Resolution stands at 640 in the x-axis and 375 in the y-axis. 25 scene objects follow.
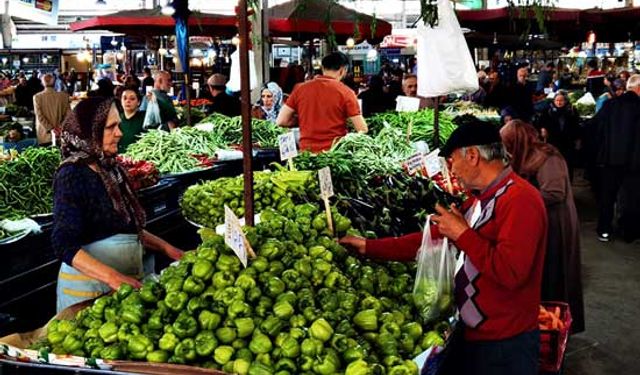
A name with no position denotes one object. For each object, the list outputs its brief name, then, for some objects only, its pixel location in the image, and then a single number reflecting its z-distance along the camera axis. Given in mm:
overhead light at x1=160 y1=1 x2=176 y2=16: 11222
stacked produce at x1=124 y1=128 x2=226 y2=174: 6379
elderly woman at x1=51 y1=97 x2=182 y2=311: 3227
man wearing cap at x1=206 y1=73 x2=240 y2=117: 9789
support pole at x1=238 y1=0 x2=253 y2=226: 2916
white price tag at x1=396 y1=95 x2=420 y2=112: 8750
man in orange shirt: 6266
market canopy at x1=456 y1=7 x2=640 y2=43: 13694
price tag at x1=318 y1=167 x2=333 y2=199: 3430
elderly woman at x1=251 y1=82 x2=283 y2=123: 9500
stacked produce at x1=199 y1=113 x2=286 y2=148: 7770
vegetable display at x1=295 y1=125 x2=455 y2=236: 4184
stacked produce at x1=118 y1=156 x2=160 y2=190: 5426
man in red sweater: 2662
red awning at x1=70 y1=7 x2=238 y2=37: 11727
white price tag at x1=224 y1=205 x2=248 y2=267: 2562
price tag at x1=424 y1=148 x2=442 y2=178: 4699
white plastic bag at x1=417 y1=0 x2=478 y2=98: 4844
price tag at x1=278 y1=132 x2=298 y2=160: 4578
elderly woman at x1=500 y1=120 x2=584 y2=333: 4918
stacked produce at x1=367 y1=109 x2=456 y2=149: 7246
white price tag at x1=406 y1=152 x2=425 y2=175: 4695
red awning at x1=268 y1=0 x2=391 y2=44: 9984
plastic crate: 3732
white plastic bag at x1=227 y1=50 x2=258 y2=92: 9758
